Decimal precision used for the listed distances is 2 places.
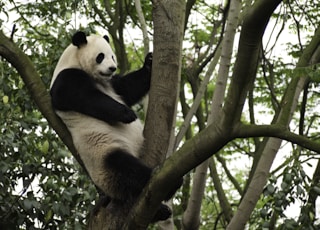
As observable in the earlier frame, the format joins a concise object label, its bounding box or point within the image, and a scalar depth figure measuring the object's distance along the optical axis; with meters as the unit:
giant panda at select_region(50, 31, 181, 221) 9.03
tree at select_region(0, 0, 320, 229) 6.90
